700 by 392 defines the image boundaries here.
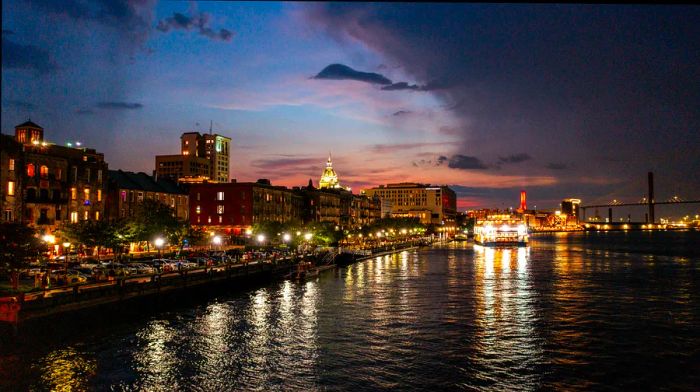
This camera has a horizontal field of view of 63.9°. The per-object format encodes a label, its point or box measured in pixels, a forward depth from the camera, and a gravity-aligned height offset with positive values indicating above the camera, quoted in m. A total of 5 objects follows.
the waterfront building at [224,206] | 118.81 +2.55
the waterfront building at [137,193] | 92.19 +4.67
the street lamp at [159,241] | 81.40 -3.39
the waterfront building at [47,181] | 68.88 +5.16
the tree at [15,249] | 44.50 -2.40
